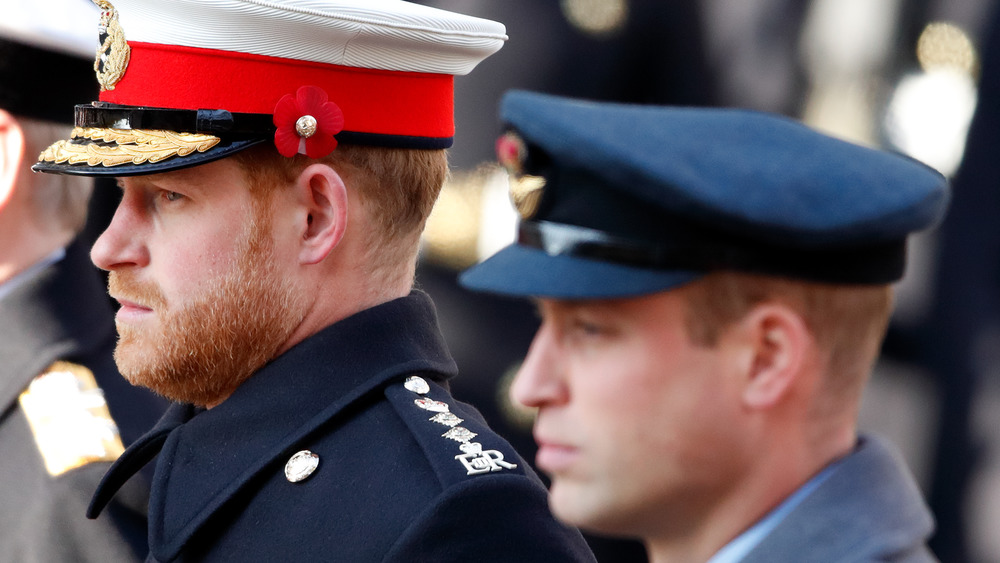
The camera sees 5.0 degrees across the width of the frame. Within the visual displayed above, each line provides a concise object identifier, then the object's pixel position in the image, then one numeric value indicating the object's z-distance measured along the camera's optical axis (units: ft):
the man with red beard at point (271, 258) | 24.42
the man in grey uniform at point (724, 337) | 23.52
